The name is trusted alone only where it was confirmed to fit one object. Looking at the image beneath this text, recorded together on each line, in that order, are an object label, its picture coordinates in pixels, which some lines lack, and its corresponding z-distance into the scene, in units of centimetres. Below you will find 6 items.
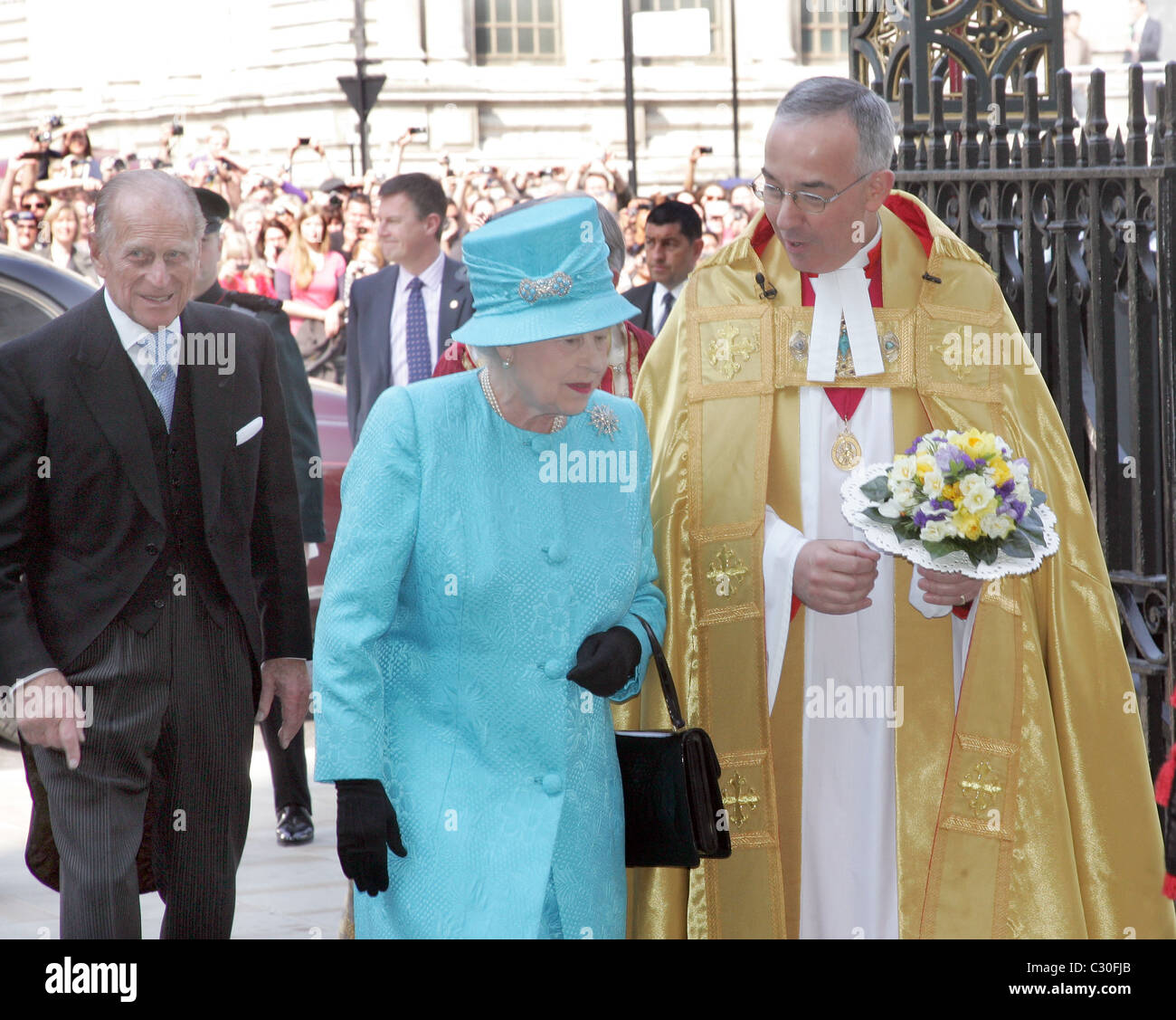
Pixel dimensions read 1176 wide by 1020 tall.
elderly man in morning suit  376
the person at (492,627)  308
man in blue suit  805
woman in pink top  1364
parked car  791
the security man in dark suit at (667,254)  794
